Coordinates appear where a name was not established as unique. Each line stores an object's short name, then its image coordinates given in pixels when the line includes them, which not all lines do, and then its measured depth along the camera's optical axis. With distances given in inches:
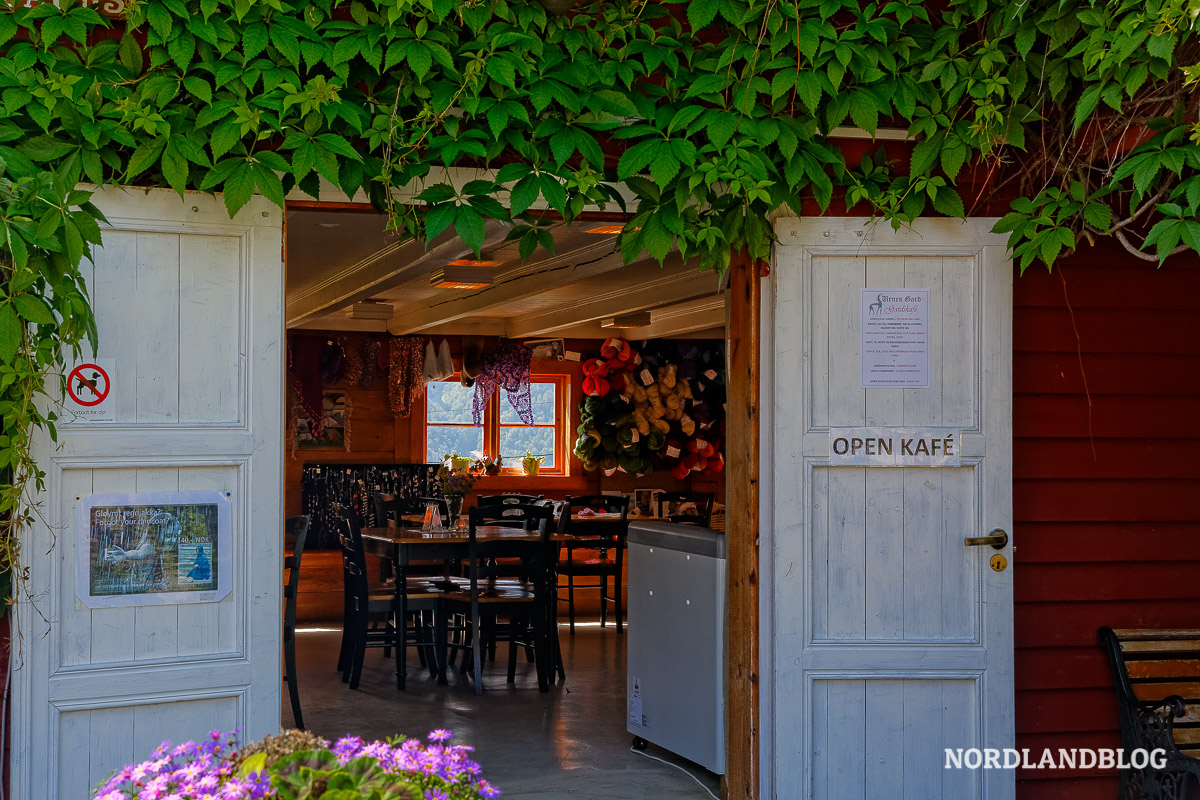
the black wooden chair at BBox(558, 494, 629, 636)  327.6
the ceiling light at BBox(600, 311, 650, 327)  375.2
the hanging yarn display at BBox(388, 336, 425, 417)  405.1
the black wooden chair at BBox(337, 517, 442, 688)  261.3
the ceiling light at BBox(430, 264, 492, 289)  283.9
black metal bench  146.0
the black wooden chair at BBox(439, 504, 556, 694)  255.4
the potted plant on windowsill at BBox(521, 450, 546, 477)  432.5
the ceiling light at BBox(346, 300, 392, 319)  384.8
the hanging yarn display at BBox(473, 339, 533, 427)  417.4
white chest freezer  181.3
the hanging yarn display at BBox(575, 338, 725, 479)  416.8
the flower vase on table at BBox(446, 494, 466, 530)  296.9
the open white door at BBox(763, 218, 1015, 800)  144.6
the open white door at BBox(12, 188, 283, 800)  126.6
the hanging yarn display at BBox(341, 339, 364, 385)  400.2
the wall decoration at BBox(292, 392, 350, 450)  397.4
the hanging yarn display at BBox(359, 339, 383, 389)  403.9
